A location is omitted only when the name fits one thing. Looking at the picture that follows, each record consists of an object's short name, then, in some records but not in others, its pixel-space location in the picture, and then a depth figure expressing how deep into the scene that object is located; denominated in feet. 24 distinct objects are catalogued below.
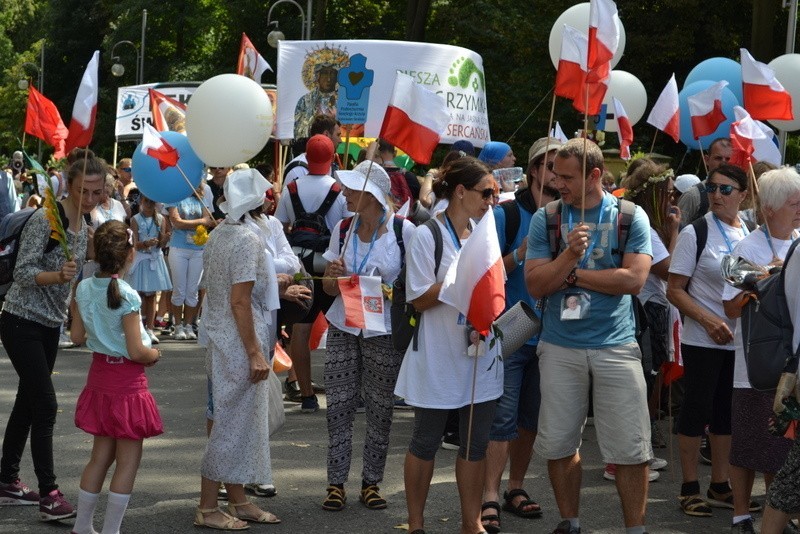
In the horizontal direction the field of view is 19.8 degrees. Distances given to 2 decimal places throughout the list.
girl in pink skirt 36.25
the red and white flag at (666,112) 58.68
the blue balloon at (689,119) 59.86
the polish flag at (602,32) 38.36
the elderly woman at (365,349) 42.72
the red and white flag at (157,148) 51.79
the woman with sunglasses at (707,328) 42.67
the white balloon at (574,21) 68.78
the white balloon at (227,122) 51.46
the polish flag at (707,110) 54.38
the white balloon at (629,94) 79.85
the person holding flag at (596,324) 35.66
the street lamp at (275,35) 187.13
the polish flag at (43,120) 56.32
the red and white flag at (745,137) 44.33
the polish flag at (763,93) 47.14
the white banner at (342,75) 75.72
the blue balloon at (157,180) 55.99
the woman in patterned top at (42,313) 39.68
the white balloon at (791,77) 67.46
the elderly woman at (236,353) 38.62
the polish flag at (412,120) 41.59
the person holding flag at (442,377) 36.28
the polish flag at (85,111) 43.88
